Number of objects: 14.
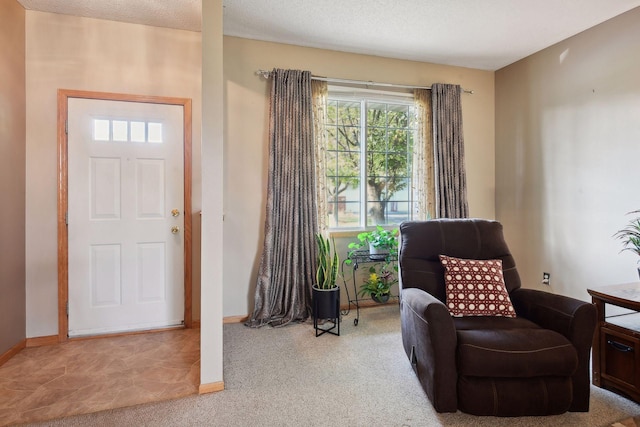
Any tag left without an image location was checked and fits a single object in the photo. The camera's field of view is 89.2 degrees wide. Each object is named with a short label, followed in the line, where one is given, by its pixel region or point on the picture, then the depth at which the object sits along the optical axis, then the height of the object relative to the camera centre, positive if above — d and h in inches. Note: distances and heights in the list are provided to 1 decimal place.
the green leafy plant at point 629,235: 98.0 -6.6
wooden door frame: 103.0 +6.5
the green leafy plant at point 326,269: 111.6 -18.8
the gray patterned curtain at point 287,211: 119.3 +1.5
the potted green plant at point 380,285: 122.9 -27.0
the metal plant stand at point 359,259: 123.9 -17.4
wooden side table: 70.8 -29.8
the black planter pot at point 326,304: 108.0 -30.0
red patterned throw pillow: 79.9 -19.1
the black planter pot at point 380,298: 122.8 -31.7
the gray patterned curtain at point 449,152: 140.6 +27.3
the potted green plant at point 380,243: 123.9 -10.9
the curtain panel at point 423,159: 142.1 +24.2
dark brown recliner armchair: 63.9 -29.3
